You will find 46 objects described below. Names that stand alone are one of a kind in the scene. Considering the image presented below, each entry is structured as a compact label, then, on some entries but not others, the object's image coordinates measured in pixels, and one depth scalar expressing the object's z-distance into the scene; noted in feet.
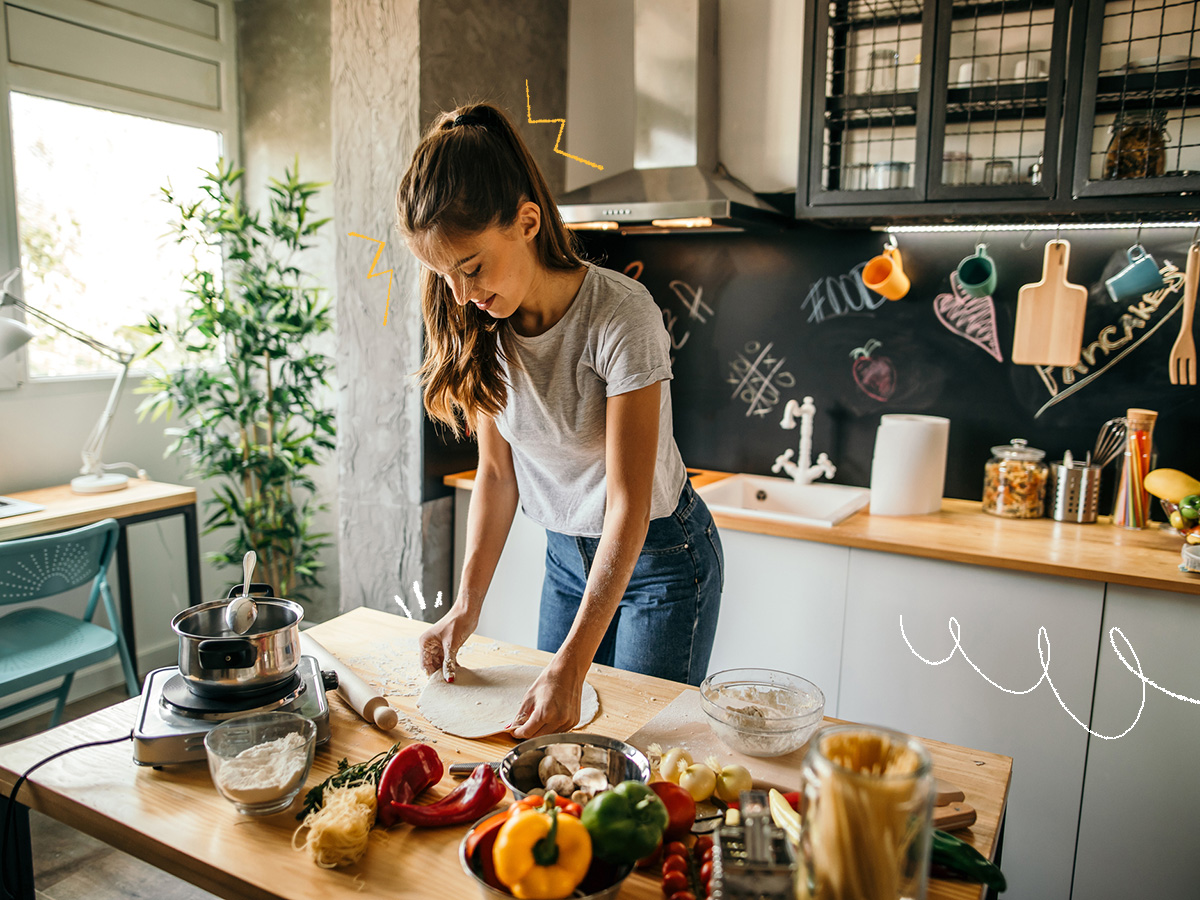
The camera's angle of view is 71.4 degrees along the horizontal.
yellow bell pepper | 2.35
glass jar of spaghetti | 1.99
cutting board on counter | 2.97
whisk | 7.45
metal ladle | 3.46
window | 9.08
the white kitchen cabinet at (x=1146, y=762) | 5.78
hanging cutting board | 7.43
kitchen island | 2.69
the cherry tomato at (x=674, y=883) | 2.58
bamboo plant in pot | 9.43
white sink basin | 8.40
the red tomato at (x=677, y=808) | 2.84
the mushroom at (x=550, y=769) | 3.05
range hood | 8.06
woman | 3.70
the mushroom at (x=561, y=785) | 2.91
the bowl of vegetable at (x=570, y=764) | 2.95
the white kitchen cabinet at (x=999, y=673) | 6.10
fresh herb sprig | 3.00
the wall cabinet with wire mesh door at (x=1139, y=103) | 6.33
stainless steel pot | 3.35
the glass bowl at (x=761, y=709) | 3.33
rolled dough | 3.71
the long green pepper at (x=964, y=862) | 2.66
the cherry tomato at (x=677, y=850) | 2.71
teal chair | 6.56
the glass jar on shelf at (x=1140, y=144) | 6.36
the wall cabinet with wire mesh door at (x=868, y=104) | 7.15
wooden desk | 7.63
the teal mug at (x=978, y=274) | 7.63
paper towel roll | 7.47
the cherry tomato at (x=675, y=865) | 2.64
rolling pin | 3.59
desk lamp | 8.57
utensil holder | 7.27
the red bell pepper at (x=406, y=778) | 2.98
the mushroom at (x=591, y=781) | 2.88
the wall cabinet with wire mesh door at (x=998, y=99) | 6.66
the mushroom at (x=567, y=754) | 3.10
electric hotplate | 3.26
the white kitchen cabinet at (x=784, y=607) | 6.91
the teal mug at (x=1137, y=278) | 7.03
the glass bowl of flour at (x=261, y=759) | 2.94
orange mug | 7.95
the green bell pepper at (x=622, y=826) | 2.44
